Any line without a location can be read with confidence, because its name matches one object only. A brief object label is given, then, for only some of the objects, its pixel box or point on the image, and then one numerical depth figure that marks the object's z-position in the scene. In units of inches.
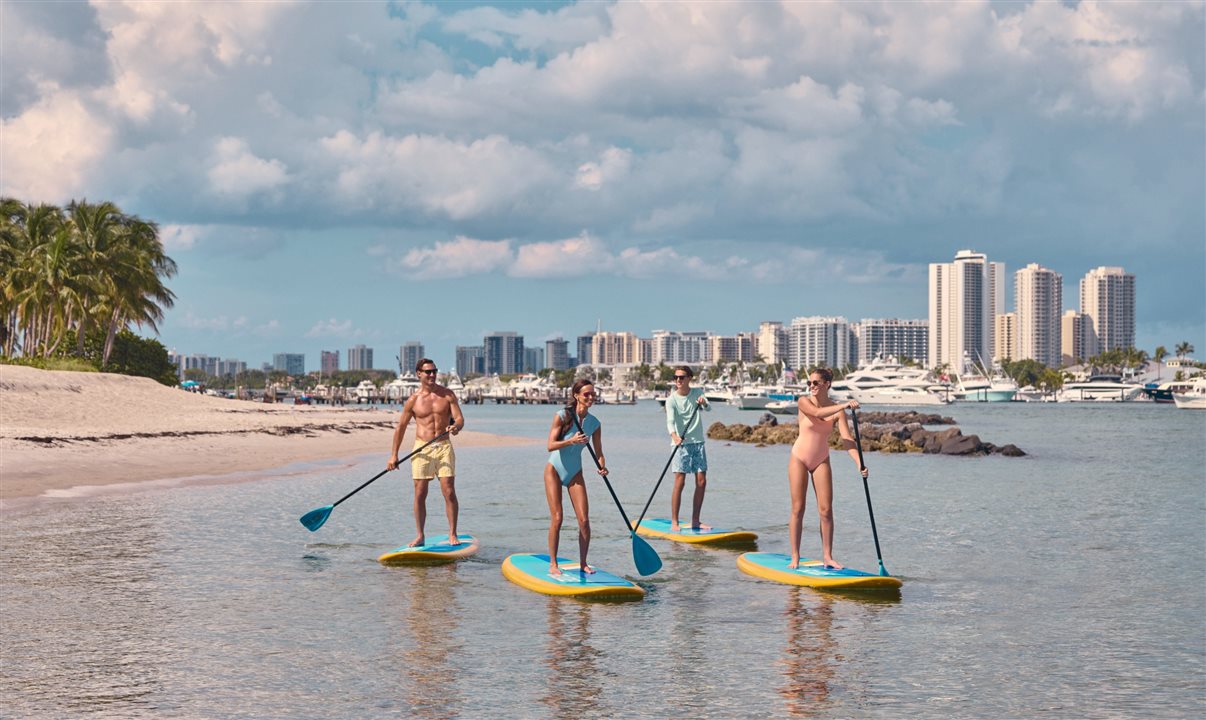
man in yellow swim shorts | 583.5
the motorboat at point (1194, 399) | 5590.6
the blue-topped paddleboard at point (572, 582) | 492.4
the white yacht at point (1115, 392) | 7753.4
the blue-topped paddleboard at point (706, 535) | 681.7
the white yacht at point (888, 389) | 6284.5
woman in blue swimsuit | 461.7
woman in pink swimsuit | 493.4
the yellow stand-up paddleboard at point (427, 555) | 600.1
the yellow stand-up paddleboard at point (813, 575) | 516.4
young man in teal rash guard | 652.1
